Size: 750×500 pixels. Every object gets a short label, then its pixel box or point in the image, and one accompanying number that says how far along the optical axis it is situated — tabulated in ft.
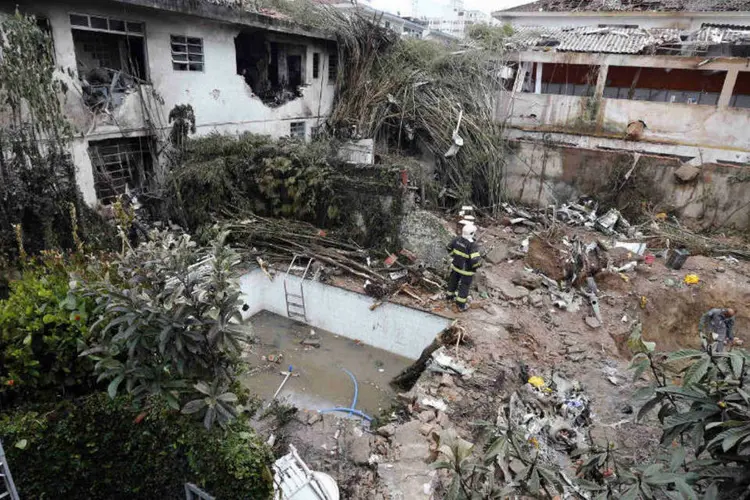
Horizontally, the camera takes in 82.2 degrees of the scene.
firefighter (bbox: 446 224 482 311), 25.53
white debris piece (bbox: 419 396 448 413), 19.49
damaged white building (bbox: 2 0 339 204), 28.37
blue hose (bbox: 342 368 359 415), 24.50
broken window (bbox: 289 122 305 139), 46.44
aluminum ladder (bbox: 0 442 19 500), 11.11
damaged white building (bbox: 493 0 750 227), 38.01
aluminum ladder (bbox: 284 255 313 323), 31.33
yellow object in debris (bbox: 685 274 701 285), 30.17
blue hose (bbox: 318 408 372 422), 23.28
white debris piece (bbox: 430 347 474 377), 21.65
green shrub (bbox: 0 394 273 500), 12.66
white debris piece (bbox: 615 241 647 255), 33.58
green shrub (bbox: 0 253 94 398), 12.97
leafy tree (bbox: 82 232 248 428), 12.48
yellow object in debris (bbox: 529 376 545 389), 21.56
